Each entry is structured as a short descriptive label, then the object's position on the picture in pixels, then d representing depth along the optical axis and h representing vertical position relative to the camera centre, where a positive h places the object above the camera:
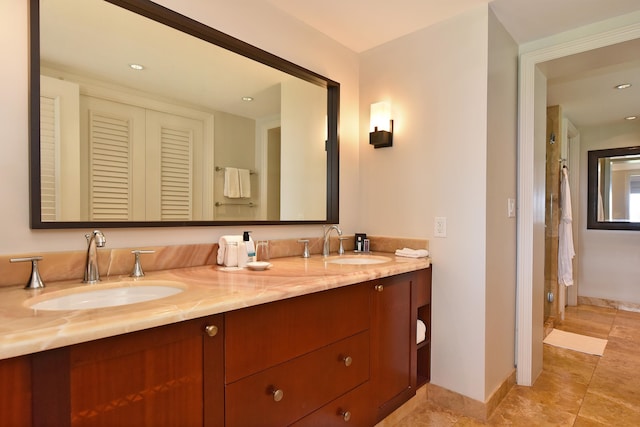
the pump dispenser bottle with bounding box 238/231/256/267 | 1.58 -0.17
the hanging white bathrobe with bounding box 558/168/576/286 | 3.48 -0.25
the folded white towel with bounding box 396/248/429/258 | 2.03 -0.23
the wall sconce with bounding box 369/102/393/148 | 2.23 +0.56
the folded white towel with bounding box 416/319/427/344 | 1.97 -0.67
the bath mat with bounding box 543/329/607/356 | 2.90 -1.12
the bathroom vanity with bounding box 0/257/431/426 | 0.77 -0.42
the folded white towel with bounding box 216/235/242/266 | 1.59 -0.16
